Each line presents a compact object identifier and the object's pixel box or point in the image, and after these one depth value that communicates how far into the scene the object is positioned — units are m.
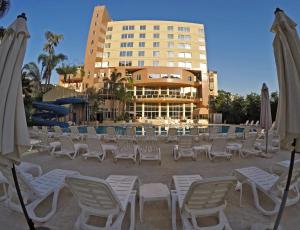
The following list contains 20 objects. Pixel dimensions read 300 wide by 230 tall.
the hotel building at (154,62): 39.50
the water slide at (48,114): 20.21
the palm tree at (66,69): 32.50
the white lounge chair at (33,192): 2.98
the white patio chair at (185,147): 7.11
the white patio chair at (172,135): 10.84
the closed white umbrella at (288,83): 2.04
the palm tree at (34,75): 24.08
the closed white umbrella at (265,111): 7.78
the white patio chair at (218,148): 6.84
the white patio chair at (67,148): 7.17
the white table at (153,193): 3.12
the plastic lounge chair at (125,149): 6.74
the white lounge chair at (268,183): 3.20
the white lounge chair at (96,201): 2.39
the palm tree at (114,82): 32.34
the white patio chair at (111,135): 10.80
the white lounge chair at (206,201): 2.39
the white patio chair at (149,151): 6.50
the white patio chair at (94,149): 6.91
